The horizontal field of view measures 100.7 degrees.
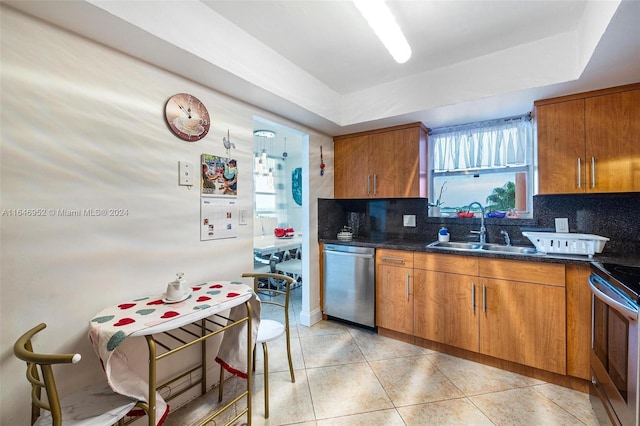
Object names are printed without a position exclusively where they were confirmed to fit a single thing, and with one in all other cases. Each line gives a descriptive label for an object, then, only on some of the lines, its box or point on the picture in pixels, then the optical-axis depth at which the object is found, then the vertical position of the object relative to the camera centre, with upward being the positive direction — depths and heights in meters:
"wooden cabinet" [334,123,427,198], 2.71 +0.53
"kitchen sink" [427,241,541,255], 2.29 -0.33
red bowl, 2.70 -0.03
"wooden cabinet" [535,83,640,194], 1.83 +0.51
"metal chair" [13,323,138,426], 0.85 -0.79
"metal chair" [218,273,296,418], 1.60 -0.80
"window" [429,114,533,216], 2.51 +0.46
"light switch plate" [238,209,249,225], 2.09 -0.03
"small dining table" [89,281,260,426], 1.07 -0.55
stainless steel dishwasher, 2.66 -0.75
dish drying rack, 1.81 -0.23
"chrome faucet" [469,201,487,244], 2.56 -0.20
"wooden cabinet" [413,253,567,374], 1.86 -0.75
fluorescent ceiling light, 1.23 +0.94
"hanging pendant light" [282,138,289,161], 5.83 +1.28
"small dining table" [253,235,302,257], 3.37 -0.44
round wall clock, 1.66 +0.63
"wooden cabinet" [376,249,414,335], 2.45 -0.75
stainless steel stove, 1.12 -0.66
